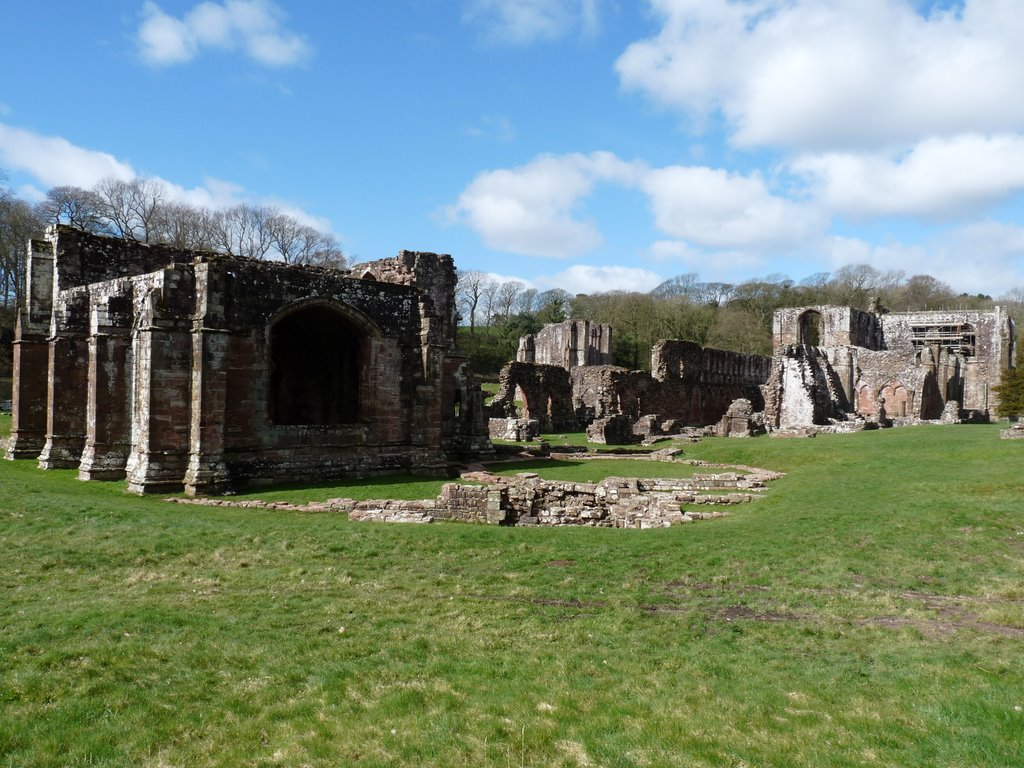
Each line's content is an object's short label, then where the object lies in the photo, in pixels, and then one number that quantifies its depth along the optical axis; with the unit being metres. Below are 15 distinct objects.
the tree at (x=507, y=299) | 84.12
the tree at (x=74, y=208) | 53.06
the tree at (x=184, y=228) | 59.28
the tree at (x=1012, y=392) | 41.31
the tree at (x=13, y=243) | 49.00
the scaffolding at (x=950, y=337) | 68.38
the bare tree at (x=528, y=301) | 84.31
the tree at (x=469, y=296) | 79.50
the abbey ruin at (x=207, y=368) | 17.53
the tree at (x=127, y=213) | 56.72
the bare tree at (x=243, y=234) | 64.12
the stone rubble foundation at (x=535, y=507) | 14.65
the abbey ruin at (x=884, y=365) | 42.22
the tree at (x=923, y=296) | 90.69
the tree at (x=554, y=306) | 77.19
